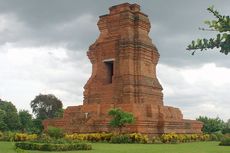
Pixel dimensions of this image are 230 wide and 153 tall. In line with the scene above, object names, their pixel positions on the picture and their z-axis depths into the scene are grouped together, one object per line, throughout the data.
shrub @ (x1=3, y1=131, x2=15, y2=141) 25.77
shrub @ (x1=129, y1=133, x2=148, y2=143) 23.17
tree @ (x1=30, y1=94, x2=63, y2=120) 57.41
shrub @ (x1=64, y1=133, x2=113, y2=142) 24.19
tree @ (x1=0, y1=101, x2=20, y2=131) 45.16
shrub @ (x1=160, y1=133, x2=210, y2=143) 24.41
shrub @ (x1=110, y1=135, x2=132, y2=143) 22.75
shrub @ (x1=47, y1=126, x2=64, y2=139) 22.92
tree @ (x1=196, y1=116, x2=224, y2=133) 37.28
